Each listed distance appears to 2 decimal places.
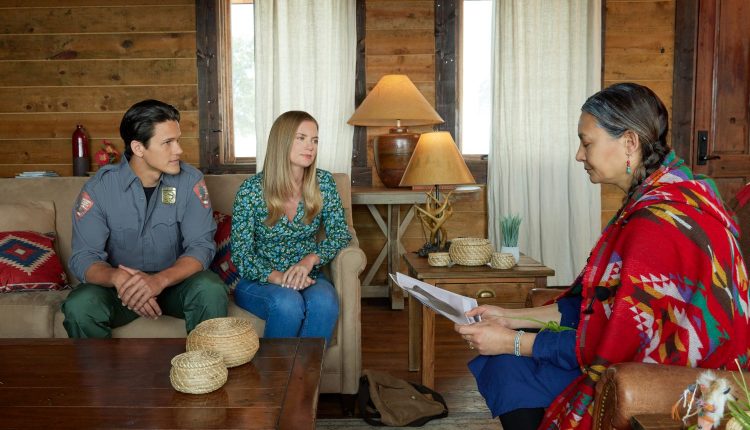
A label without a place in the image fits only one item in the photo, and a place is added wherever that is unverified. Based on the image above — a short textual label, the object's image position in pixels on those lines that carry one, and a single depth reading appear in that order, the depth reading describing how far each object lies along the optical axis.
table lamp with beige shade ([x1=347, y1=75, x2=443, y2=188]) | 3.72
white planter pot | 2.37
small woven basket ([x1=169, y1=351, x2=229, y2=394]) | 1.31
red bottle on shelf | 4.11
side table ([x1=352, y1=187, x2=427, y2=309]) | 3.63
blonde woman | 2.24
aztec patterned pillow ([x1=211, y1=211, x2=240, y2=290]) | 2.48
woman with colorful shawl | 1.12
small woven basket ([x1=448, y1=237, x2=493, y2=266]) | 2.32
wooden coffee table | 1.21
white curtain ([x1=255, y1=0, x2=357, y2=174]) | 4.08
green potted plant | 2.39
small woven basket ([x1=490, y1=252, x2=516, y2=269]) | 2.25
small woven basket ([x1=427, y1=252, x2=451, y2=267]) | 2.32
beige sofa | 2.21
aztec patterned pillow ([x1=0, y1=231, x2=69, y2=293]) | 2.33
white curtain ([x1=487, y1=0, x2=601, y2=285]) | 4.09
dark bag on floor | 2.15
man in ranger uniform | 2.10
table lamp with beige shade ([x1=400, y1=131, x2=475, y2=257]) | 2.38
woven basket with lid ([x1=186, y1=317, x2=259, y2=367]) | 1.45
